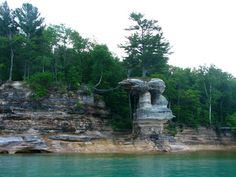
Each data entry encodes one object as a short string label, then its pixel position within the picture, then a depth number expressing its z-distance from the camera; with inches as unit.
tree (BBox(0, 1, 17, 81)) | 2456.9
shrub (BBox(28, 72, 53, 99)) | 2187.5
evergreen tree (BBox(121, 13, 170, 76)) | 2532.0
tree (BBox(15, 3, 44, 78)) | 2477.9
